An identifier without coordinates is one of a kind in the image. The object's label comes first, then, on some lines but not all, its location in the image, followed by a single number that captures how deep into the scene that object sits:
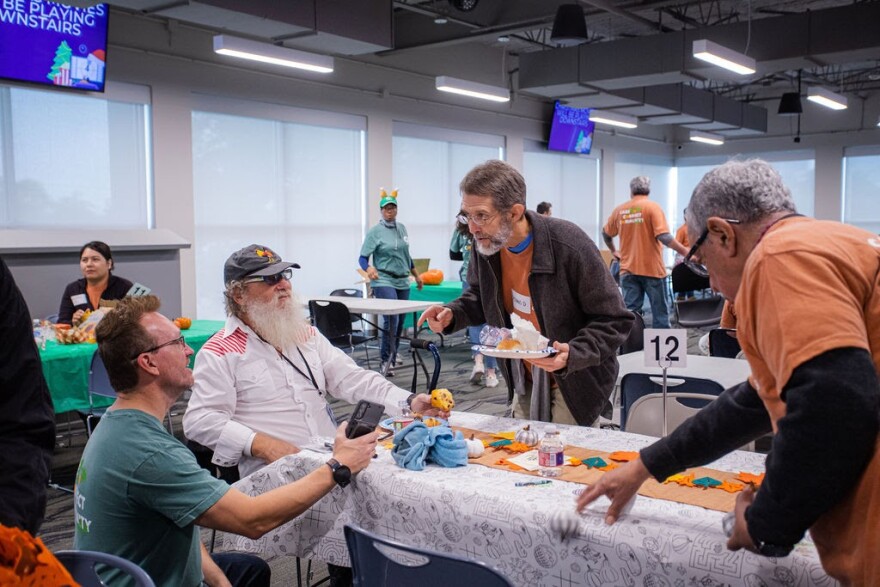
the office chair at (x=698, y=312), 7.27
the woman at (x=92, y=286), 5.46
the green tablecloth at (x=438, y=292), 9.05
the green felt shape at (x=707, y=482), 1.91
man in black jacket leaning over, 2.57
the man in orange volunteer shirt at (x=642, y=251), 8.00
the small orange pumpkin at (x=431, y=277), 9.52
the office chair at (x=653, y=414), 2.88
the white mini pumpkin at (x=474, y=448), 2.25
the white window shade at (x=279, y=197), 8.92
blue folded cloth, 2.16
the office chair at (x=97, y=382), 4.56
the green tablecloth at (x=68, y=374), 4.61
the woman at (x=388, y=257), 8.48
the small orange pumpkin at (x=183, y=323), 5.45
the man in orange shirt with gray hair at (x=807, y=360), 1.09
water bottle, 2.11
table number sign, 2.66
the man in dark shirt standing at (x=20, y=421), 1.38
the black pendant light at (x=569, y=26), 8.14
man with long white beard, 2.62
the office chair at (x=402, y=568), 1.46
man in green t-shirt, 1.79
